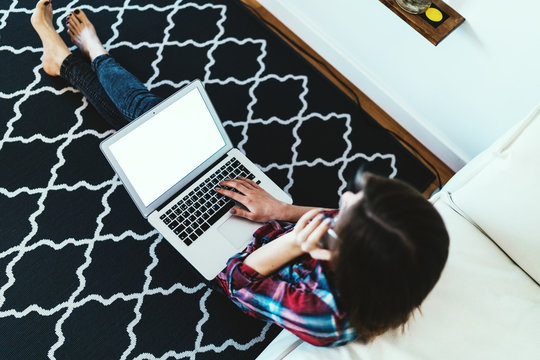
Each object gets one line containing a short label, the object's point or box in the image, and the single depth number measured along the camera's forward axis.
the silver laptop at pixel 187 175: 1.02
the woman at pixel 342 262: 0.63
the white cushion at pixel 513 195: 0.86
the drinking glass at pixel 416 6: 1.18
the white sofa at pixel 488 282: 0.85
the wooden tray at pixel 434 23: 1.16
